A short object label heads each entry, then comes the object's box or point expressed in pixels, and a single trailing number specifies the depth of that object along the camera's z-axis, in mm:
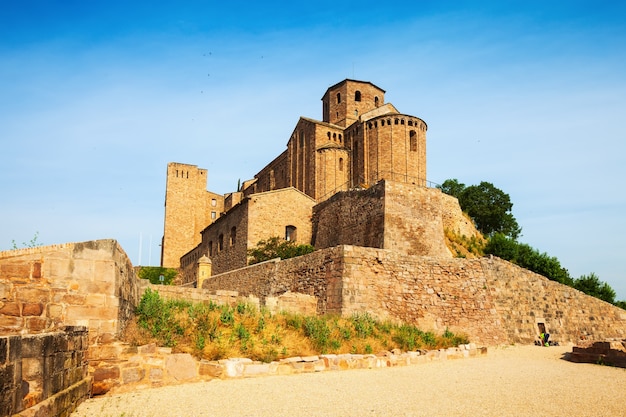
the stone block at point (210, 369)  9023
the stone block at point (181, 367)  8648
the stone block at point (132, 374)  8031
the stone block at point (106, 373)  7750
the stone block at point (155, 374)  8375
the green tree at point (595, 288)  43312
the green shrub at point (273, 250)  32344
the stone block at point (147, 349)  8319
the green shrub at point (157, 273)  53831
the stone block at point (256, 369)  9541
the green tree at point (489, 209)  57812
